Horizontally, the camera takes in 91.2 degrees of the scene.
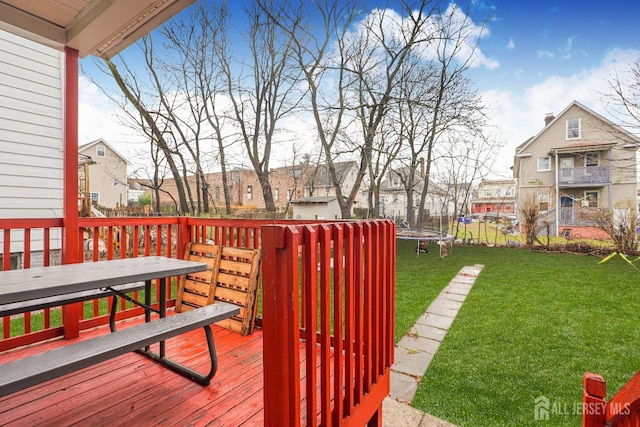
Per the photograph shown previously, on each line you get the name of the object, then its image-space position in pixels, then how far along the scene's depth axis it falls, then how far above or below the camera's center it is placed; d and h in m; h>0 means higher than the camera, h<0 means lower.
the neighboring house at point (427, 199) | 14.39 +0.78
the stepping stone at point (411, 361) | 3.33 -1.67
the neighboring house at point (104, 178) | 18.14 +2.13
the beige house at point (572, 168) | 14.18 +2.15
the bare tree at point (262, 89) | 9.17 +3.82
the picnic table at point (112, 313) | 1.24 -0.60
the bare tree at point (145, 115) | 8.22 +2.66
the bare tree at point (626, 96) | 7.44 +2.86
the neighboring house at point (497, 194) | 17.03 +1.24
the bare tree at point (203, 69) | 8.80 +4.21
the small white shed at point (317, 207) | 17.56 +0.33
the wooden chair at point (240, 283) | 2.73 -0.63
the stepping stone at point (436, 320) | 4.55 -1.63
